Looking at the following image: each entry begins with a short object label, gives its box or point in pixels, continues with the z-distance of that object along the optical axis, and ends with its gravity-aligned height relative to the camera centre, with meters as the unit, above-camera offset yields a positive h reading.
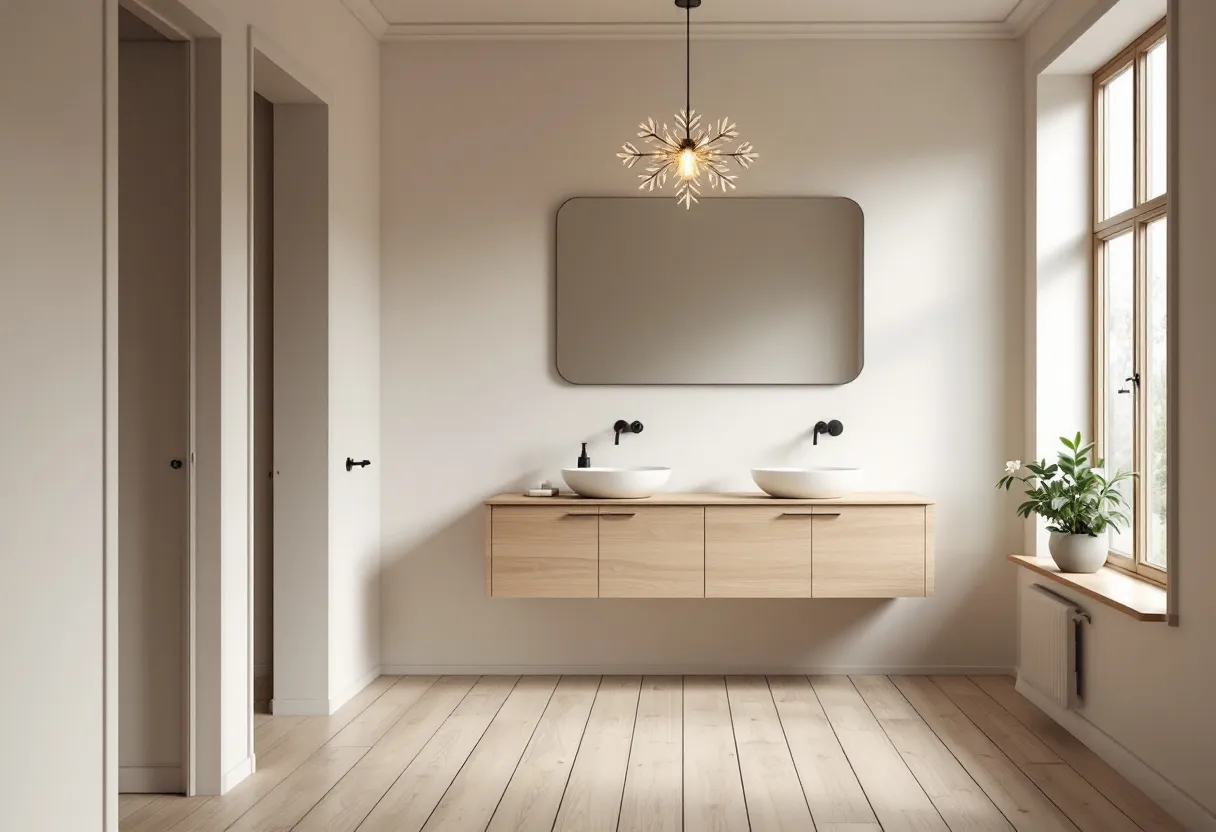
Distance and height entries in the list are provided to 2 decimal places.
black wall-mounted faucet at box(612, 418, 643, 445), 4.69 -0.05
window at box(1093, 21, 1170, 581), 3.74 +0.49
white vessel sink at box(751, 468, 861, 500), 4.23 -0.27
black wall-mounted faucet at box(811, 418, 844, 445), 4.65 -0.05
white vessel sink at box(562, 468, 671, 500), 4.27 -0.27
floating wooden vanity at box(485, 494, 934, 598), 4.23 -0.53
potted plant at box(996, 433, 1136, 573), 3.81 -0.35
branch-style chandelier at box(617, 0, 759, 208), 4.66 +1.18
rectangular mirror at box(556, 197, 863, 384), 4.69 +0.56
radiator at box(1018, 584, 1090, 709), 3.75 -0.86
